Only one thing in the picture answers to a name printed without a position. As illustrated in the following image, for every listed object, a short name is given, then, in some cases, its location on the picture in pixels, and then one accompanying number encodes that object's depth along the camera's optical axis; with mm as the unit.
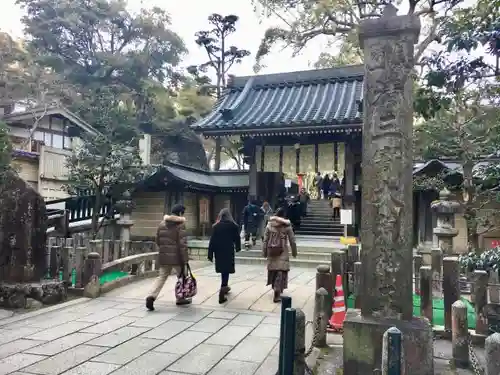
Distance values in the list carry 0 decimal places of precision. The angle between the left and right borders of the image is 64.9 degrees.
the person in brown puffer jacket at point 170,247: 6906
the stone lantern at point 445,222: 11648
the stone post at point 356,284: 6379
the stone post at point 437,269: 8398
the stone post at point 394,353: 2445
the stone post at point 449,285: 5594
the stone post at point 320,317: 4973
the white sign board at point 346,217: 13483
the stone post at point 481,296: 5508
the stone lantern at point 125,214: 14195
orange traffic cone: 5789
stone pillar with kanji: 4184
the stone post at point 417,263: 7863
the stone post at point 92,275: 7707
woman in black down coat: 7395
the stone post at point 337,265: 6257
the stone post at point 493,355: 2883
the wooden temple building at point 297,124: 14692
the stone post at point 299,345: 3296
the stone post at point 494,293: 5664
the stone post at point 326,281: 5648
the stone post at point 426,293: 6035
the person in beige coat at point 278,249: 7340
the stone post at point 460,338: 4559
